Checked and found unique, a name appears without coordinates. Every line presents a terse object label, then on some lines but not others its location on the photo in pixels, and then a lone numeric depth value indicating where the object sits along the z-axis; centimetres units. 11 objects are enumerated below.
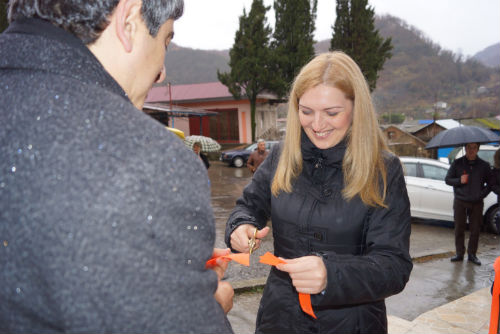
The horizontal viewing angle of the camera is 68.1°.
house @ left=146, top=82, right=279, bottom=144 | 2938
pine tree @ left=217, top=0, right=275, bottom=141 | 2716
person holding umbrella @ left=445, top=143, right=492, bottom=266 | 648
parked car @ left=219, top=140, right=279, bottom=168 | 2149
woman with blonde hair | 161
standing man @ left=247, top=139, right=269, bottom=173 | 1122
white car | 873
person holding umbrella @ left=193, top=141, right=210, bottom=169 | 1089
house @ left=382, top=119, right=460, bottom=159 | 2405
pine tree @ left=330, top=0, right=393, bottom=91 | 2841
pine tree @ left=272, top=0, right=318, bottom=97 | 2792
